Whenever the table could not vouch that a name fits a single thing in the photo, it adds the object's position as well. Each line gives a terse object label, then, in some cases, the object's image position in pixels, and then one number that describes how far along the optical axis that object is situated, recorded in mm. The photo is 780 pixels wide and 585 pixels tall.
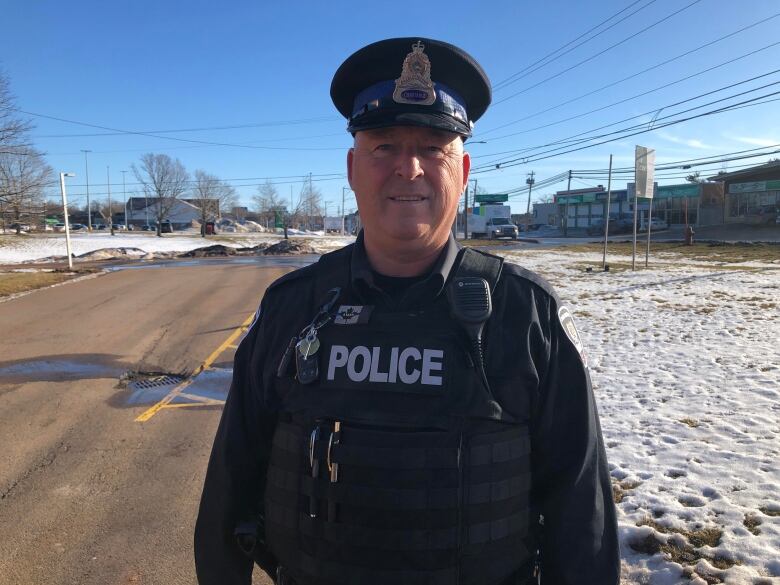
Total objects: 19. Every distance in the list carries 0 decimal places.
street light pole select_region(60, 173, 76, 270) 22103
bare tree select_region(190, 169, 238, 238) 74500
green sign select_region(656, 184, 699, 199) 56247
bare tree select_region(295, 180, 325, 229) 87875
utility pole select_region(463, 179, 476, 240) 50756
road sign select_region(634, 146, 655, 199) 16844
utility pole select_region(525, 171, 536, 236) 82475
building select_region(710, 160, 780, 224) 47938
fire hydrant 32688
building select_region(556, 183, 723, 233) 55062
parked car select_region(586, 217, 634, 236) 54219
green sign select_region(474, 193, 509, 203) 95694
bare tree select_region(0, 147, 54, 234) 27672
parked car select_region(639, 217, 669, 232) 53719
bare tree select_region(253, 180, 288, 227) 86088
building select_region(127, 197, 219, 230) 93706
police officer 1304
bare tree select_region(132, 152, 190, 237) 68312
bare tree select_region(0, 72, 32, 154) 25328
